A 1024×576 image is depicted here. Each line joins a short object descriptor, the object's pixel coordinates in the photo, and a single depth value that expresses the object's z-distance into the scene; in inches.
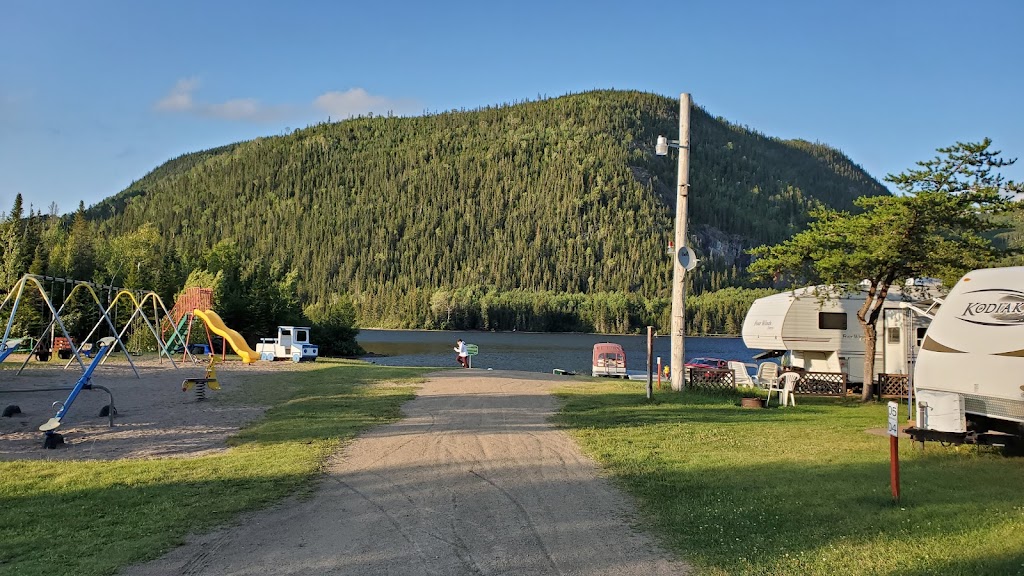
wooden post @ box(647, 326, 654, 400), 703.0
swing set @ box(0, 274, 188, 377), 718.6
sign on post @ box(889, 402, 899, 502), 306.3
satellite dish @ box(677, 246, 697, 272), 751.1
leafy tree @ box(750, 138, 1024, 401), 692.7
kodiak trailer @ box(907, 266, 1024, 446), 392.2
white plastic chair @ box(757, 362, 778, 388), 963.3
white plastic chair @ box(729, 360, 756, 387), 1100.6
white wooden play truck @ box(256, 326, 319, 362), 1529.3
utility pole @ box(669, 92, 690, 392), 771.4
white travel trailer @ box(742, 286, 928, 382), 919.0
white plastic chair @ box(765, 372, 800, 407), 738.2
